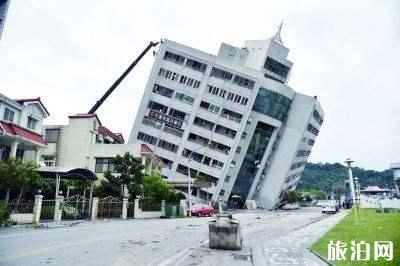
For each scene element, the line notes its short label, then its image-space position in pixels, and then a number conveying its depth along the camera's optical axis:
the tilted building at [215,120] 70.75
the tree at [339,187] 89.19
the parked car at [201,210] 45.81
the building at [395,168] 90.19
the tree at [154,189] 40.31
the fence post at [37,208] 25.94
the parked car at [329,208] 54.78
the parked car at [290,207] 87.69
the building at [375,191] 93.38
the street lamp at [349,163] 25.86
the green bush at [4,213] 22.70
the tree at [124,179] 38.00
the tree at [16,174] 26.98
